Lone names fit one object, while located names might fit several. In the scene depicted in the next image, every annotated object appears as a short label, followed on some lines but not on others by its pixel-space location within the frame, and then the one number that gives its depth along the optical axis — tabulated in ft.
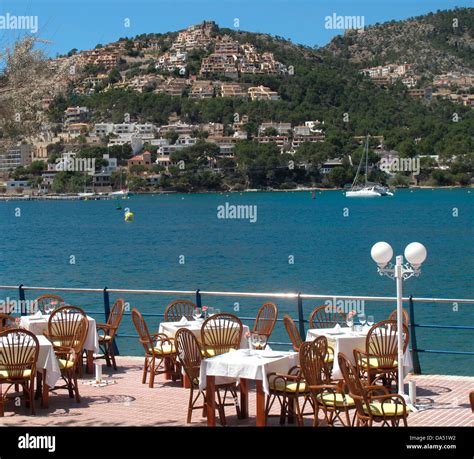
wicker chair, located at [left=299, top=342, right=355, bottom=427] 24.84
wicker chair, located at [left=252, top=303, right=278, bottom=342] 34.78
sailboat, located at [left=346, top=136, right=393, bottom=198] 495.82
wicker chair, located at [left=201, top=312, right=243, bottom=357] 32.42
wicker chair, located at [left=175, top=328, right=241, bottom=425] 27.81
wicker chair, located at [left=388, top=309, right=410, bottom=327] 32.60
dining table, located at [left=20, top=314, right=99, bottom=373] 35.58
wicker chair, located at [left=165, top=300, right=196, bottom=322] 37.96
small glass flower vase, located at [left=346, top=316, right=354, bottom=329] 33.19
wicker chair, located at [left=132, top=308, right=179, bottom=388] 33.96
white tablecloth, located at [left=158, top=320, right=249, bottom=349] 33.58
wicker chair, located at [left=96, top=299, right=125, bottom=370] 37.19
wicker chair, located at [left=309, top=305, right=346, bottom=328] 35.53
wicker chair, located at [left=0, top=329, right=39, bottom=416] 28.89
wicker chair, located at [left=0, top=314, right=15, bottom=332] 35.35
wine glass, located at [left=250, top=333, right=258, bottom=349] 28.60
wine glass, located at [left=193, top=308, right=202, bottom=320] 35.83
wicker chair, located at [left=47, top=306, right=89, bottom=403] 31.63
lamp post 28.68
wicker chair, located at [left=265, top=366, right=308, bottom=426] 26.45
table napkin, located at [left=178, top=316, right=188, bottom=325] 35.45
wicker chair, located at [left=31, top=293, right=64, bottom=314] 36.45
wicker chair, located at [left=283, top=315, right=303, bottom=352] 32.76
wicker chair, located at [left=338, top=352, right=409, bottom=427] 23.04
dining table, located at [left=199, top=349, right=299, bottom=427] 26.86
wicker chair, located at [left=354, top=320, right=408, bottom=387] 31.22
